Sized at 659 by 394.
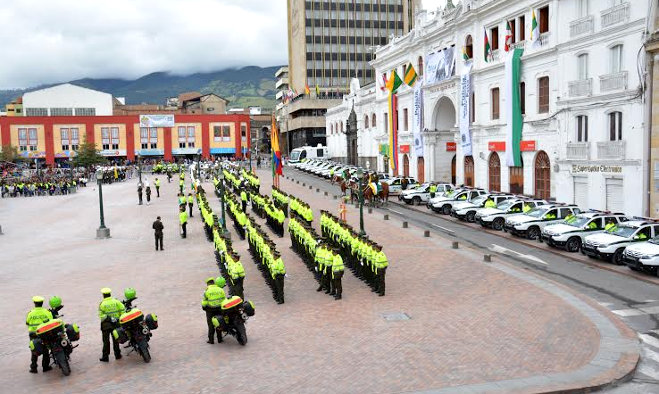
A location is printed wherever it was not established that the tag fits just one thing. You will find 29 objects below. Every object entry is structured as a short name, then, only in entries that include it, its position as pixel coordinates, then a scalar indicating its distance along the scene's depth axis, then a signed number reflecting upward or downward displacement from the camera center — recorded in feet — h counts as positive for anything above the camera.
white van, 269.85 +2.95
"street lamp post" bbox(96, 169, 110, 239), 91.11 -10.13
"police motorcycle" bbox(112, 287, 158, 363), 36.99 -10.21
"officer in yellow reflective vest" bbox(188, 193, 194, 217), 107.80 -7.01
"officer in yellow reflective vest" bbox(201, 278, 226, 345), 39.83 -9.19
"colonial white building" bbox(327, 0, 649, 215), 92.79 +10.67
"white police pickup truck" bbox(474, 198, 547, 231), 90.48 -8.72
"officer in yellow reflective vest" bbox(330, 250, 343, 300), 50.31 -9.52
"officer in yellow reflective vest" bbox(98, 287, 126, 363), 37.27 -9.39
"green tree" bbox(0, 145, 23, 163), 284.20 +6.32
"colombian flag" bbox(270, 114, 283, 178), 123.85 +1.63
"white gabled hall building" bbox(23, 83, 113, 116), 374.84 +39.93
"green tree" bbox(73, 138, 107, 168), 268.82 +3.78
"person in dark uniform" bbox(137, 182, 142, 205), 134.09 -6.44
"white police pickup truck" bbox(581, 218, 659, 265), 66.18 -9.65
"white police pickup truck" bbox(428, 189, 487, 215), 109.50 -7.76
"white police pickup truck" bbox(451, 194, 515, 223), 100.17 -8.35
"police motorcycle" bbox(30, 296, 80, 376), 35.29 -10.33
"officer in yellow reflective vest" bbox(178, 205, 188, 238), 86.07 -8.30
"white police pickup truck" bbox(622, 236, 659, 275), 59.29 -10.42
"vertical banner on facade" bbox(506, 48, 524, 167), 120.88 +9.58
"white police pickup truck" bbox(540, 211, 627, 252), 73.87 -9.42
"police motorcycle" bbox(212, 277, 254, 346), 39.50 -10.27
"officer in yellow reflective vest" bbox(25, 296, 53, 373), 35.78 -9.11
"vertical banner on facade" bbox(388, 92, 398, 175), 180.55 +8.37
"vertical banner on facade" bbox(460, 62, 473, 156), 139.54 +11.47
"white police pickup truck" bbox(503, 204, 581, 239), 82.48 -8.90
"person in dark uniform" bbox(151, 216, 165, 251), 77.43 -8.54
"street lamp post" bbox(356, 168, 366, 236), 77.23 -5.63
